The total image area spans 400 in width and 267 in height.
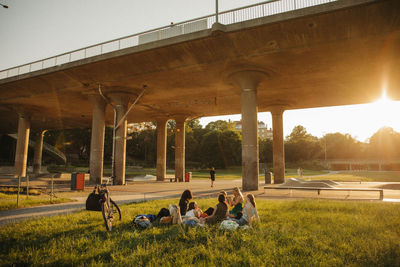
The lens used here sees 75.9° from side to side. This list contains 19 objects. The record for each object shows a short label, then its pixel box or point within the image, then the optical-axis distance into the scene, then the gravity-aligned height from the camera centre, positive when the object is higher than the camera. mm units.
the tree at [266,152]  82688 +2800
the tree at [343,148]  89500 +4493
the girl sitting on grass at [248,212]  6895 -1414
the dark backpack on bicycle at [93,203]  6645 -1106
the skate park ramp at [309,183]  19422 -1790
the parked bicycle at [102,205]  6498 -1152
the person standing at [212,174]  23559 -1248
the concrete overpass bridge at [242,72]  14602 +7074
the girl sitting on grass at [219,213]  7223 -1495
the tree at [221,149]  71875 +3258
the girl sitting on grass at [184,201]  7734 -1235
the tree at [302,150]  86438 +3522
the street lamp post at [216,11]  15984 +9394
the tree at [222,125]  94312 +13212
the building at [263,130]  189650 +22340
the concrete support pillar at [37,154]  47997 +1160
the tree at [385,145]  81938 +5334
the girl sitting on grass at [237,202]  7982 -1321
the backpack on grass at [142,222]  6820 -1661
